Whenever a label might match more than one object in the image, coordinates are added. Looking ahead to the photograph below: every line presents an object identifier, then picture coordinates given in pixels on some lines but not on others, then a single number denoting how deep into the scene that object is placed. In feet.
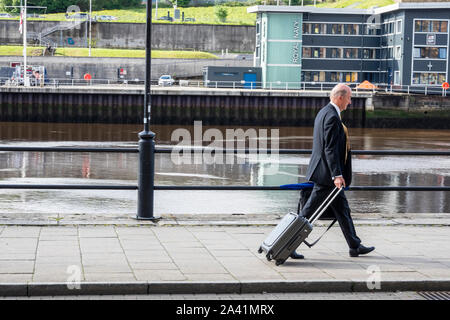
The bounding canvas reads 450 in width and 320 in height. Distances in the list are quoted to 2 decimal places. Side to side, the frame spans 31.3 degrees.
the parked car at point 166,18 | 355.85
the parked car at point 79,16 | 333.83
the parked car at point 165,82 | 242.17
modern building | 236.43
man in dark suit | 27.35
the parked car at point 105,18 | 347.77
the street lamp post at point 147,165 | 33.86
